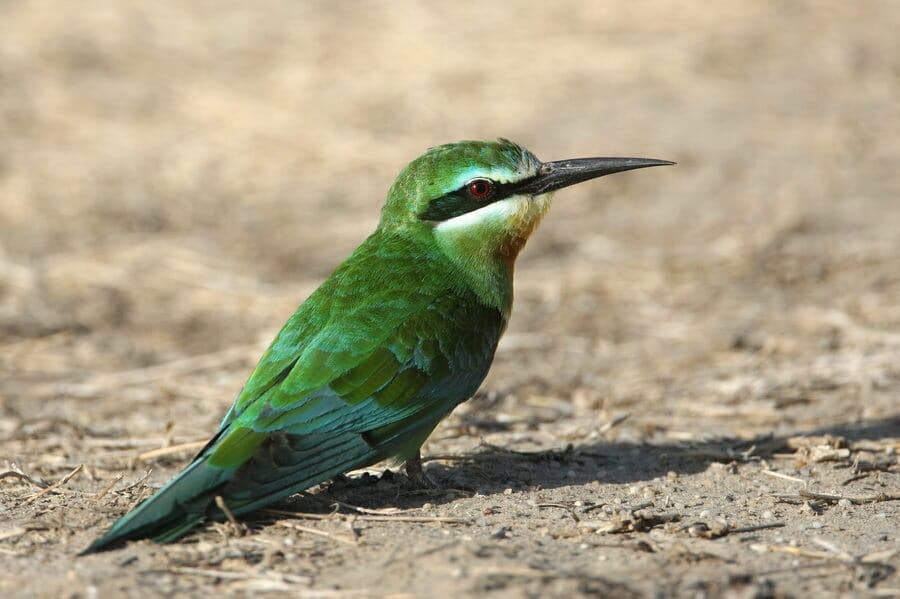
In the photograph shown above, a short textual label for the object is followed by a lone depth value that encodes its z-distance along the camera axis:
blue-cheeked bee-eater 6.89
